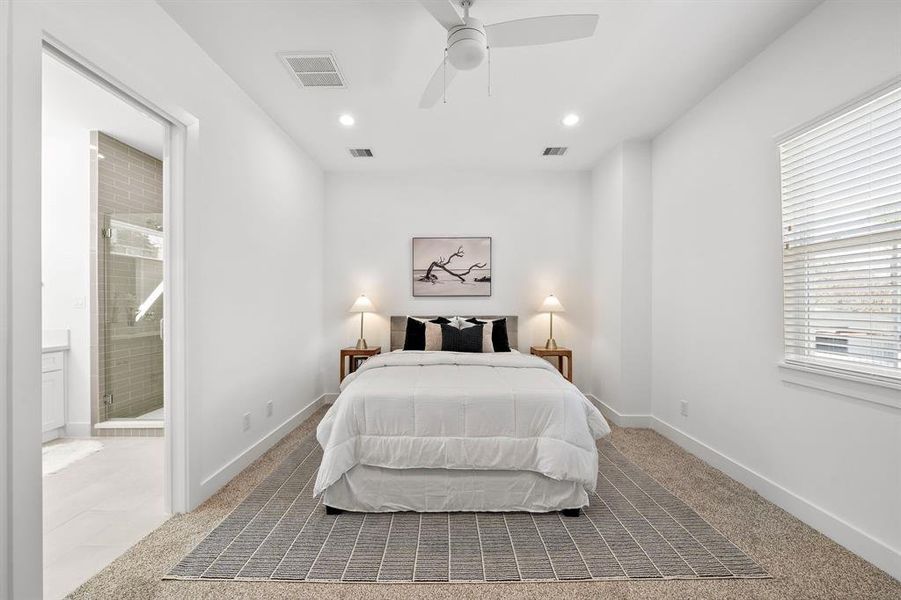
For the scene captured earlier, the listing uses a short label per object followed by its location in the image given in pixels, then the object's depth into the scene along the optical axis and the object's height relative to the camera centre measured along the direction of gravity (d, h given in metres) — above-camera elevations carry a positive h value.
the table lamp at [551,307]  4.56 -0.06
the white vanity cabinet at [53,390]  3.43 -0.72
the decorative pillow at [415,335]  4.31 -0.34
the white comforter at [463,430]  2.30 -0.72
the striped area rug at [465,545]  1.83 -1.17
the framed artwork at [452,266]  4.77 +0.41
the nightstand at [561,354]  4.39 -0.54
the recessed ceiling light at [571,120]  3.41 +1.50
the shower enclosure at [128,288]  3.69 +0.14
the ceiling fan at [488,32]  1.81 +1.21
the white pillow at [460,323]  4.23 -0.21
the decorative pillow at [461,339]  4.11 -0.36
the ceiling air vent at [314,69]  2.55 +1.48
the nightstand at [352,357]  4.39 -0.59
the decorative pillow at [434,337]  4.18 -0.35
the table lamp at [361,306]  4.55 -0.04
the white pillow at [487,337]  4.16 -0.35
